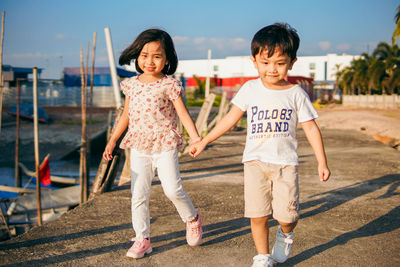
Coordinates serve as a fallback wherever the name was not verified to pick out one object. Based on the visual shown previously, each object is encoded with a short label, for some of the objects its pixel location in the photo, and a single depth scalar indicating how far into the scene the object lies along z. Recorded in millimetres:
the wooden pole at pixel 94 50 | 9301
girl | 3033
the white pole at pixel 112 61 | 8562
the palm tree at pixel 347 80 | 54875
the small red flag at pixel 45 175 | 11078
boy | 2652
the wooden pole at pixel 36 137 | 7786
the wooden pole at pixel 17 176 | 11281
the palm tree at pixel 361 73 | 49438
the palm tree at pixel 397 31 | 22909
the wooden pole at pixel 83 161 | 8102
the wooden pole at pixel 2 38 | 9555
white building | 78844
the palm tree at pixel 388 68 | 40444
